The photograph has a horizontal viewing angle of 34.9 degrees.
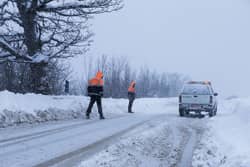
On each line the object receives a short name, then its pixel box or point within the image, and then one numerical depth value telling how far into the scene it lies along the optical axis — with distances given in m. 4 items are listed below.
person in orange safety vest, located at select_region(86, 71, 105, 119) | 16.77
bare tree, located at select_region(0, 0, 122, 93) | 18.81
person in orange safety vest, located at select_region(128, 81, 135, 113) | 23.34
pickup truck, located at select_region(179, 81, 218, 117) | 21.33
